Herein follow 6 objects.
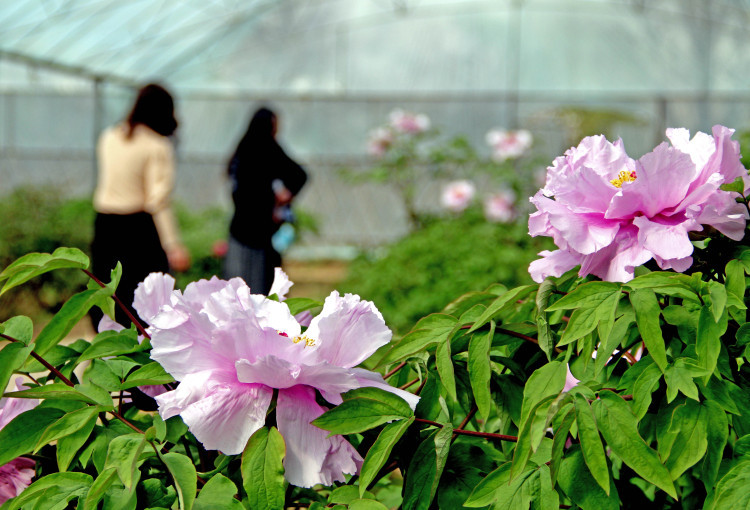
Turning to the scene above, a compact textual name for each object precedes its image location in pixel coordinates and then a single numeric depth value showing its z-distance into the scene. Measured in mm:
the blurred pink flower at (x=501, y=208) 6758
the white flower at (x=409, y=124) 7664
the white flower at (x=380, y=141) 7758
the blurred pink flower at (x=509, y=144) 7309
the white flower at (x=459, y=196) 7062
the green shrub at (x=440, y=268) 5391
